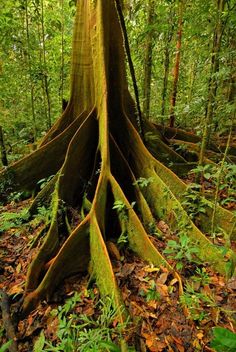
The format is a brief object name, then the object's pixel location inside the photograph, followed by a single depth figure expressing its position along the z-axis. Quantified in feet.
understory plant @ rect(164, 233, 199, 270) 8.98
